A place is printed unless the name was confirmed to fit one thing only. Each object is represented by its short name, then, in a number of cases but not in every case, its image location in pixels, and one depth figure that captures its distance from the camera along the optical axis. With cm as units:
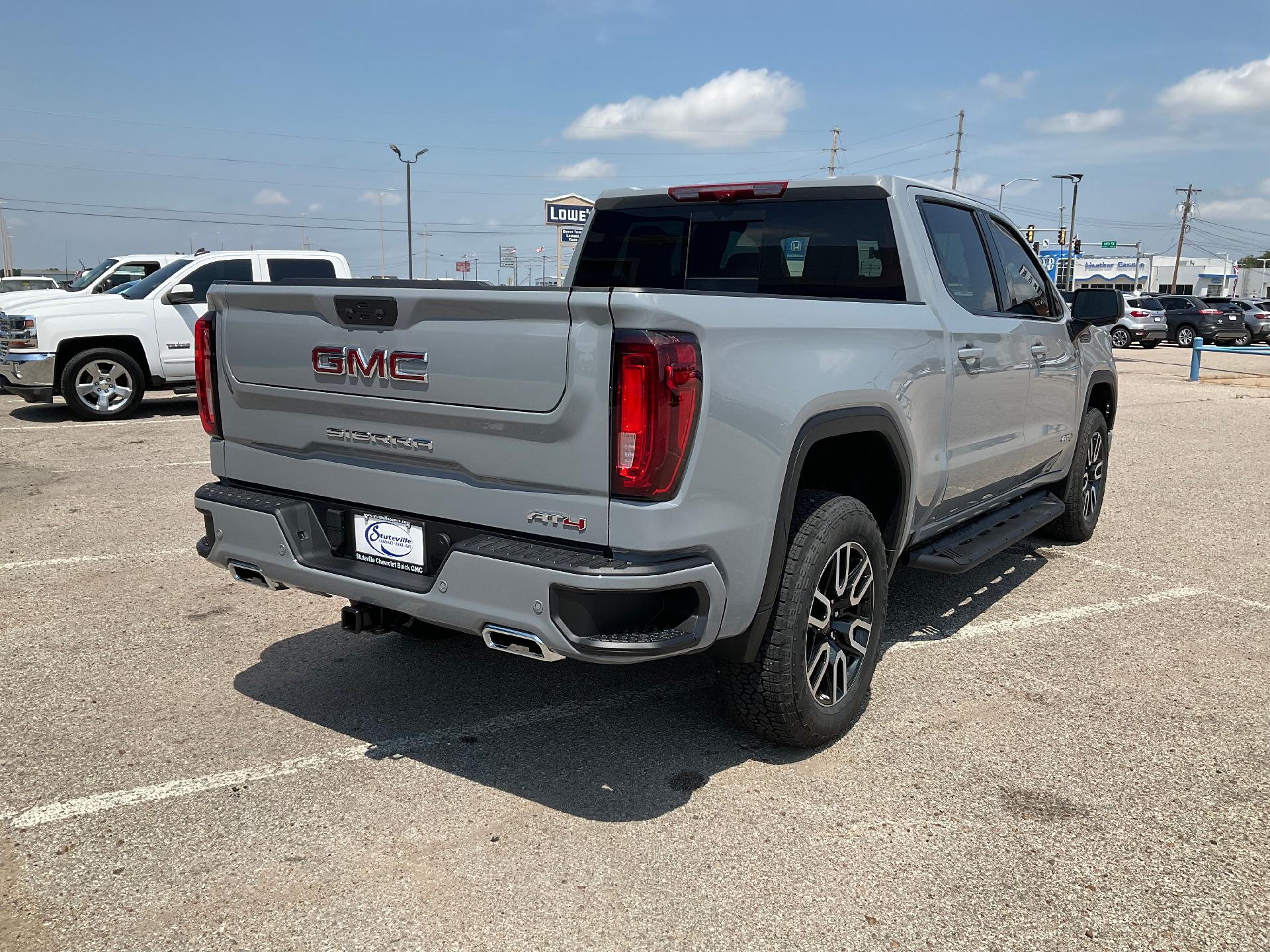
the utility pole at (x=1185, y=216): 8712
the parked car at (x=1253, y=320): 3344
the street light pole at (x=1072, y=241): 5684
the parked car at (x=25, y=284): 2615
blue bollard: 1958
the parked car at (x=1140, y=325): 3061
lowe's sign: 4625
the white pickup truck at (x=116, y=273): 1567
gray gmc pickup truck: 272
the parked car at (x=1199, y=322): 3194
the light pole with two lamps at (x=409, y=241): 4941
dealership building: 9656
